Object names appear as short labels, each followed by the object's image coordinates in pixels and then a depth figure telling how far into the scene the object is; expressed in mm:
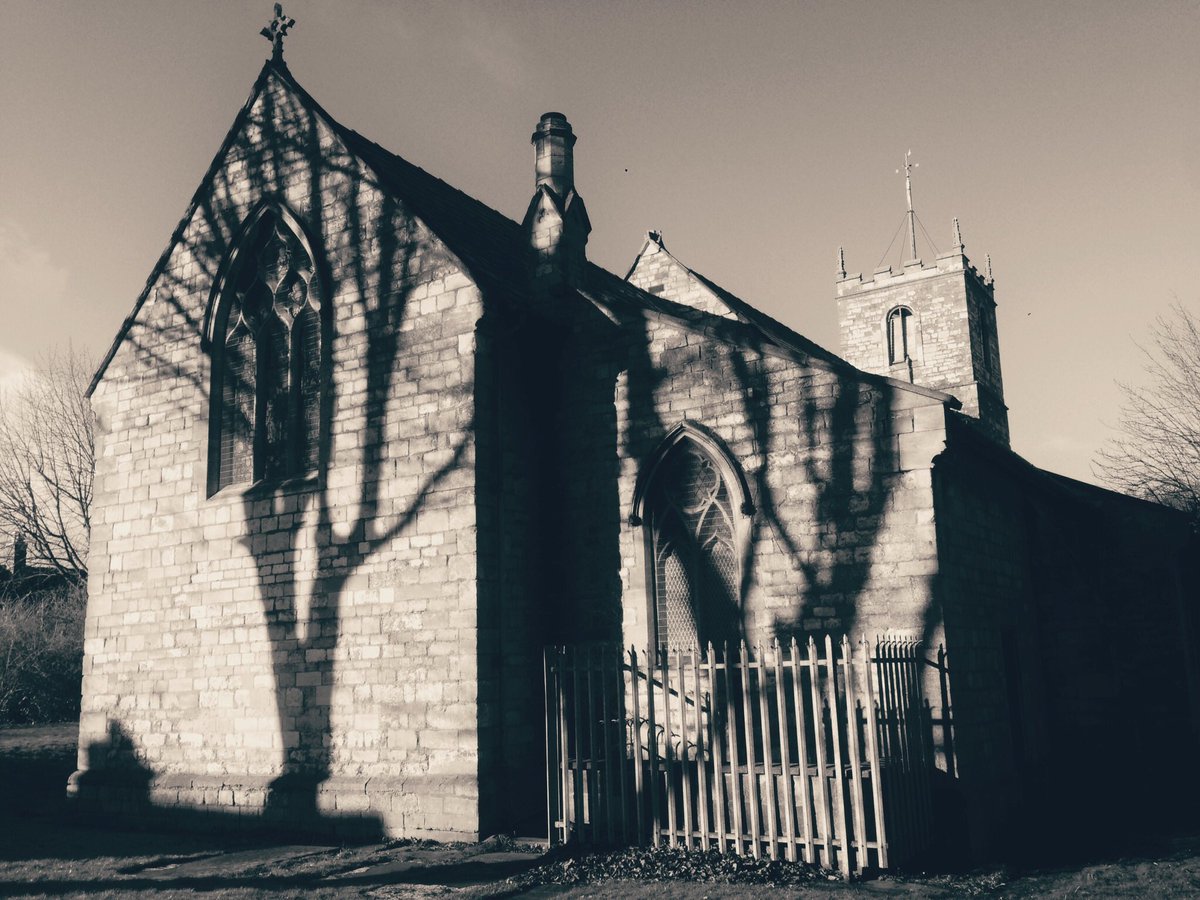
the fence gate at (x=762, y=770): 8680
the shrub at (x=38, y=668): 23625
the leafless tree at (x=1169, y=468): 24656
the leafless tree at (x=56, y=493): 31984
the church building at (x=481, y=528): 11047
